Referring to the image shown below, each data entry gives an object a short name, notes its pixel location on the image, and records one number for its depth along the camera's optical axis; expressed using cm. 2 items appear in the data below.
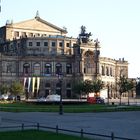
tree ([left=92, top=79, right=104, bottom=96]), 9078
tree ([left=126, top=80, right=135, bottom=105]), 8483
